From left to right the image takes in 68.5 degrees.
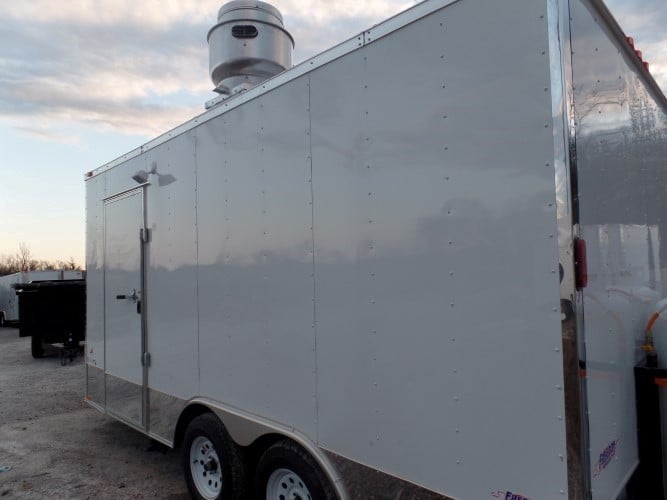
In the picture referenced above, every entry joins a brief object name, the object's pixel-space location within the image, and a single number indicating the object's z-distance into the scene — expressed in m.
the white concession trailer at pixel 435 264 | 1.81
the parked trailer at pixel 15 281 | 19.16
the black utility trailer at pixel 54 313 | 11.51
